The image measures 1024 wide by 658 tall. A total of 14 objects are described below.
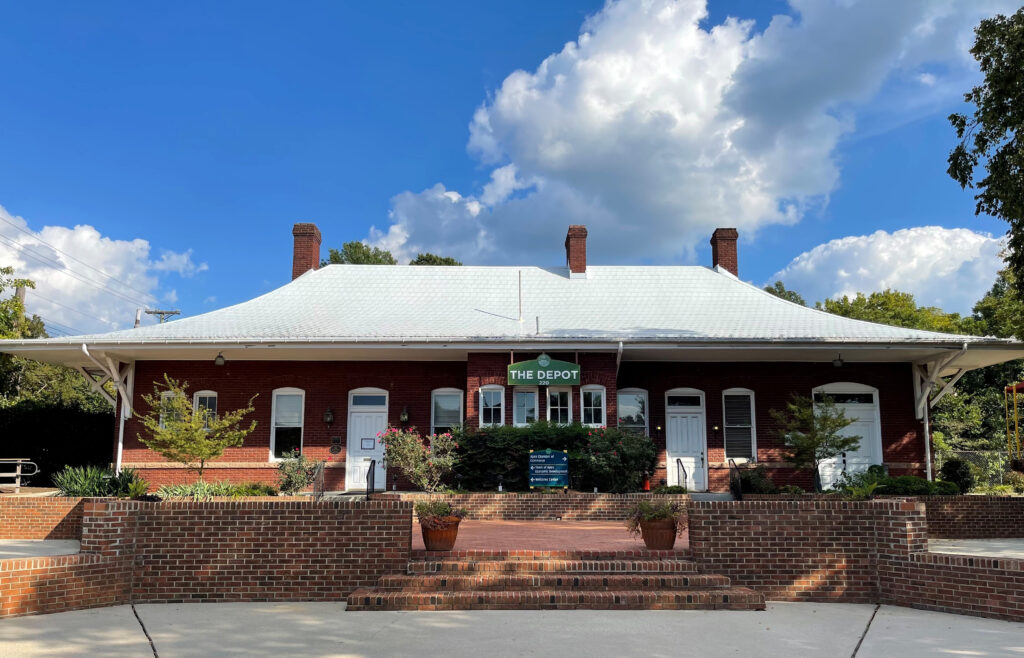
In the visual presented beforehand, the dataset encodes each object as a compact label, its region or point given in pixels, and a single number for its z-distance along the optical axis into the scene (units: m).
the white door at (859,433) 17.78
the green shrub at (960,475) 15.79
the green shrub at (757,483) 15.35
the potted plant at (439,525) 8.47
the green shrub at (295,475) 15.98
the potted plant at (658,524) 8.58
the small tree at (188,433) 13.59
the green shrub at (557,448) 14.87
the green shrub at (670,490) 14.49
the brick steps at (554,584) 7.55
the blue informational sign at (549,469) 14.52
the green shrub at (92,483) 13.75
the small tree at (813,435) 15.44
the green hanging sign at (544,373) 16.27
